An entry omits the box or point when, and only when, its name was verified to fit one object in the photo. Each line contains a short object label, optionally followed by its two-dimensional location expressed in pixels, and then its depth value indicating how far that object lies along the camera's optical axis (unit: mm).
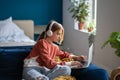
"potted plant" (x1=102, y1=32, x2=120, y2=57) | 2358
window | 5199
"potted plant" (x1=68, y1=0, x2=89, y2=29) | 5211
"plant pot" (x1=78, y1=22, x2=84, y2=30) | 5414
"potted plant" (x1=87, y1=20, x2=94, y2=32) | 4980
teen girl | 2212
